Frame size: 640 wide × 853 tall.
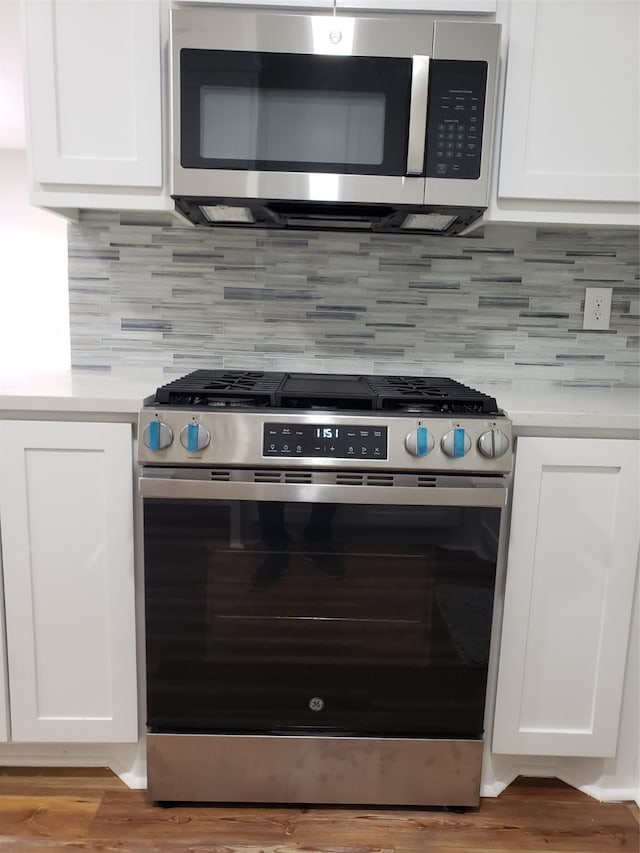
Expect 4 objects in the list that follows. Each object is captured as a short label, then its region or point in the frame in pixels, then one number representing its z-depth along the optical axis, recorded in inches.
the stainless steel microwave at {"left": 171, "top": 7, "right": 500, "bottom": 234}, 50.6
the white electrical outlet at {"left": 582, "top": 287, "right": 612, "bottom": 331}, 67.8
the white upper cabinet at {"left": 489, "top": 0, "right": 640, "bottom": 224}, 52.2
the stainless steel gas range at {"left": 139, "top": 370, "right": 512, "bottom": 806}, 48.4
